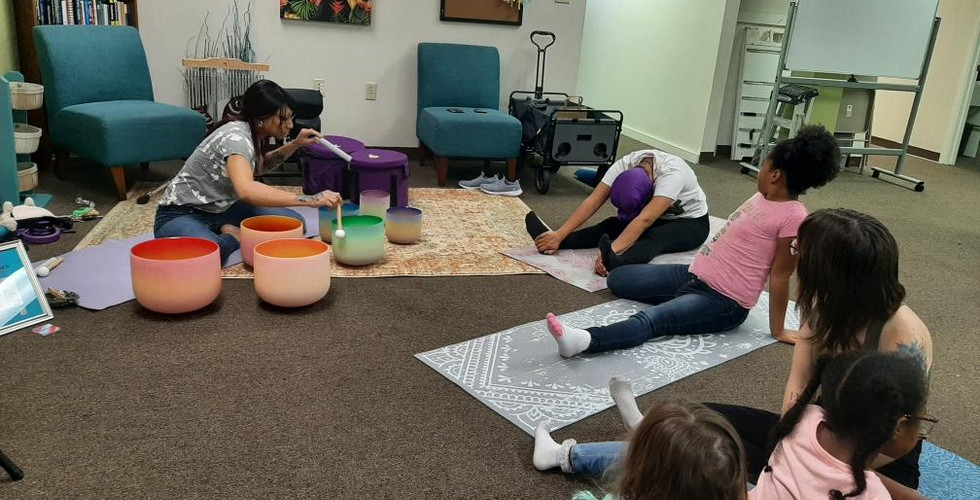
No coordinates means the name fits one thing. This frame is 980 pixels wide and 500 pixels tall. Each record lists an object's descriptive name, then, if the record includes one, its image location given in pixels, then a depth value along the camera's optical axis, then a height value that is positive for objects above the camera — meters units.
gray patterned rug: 1.83 -0.86
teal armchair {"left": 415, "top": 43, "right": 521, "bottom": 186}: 4.14 -0.40
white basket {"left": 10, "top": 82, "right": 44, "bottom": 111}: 3.25 -0.39
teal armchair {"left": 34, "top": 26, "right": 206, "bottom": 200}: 3.35 -0.44
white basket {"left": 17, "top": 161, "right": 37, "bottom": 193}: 3.17 -0.73
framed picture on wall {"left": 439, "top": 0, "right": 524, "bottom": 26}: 4.68 +0.21
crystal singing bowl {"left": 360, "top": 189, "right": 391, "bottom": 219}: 3.00 -0.67
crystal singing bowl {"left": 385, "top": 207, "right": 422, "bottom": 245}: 2.97 -0.74
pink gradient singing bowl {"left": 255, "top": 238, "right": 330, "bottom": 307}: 2.18 -0.74
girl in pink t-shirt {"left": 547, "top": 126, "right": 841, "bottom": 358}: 2.01 -0.57
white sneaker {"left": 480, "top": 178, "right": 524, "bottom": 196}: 4.05 -0.78
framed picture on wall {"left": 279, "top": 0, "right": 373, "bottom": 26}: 4.42 +0.12
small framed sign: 1.83 -0.72
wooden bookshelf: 3.63 -0.25
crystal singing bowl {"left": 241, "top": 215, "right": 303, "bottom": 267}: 2.47 -0.69
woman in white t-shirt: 2.75 -0.62
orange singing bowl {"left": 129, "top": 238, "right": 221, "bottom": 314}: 2.06 -0.73
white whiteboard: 4.93 +0.27
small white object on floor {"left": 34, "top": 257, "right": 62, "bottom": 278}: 2.38 -0.84
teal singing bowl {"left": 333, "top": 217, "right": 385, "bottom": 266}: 2.62 -0.74
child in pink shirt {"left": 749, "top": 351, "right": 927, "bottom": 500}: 0.96 -0.47
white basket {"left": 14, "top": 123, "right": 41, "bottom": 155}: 3.21 -0.57
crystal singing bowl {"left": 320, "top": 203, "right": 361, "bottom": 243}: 2.84 -0.70
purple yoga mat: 2.26 -0.85
